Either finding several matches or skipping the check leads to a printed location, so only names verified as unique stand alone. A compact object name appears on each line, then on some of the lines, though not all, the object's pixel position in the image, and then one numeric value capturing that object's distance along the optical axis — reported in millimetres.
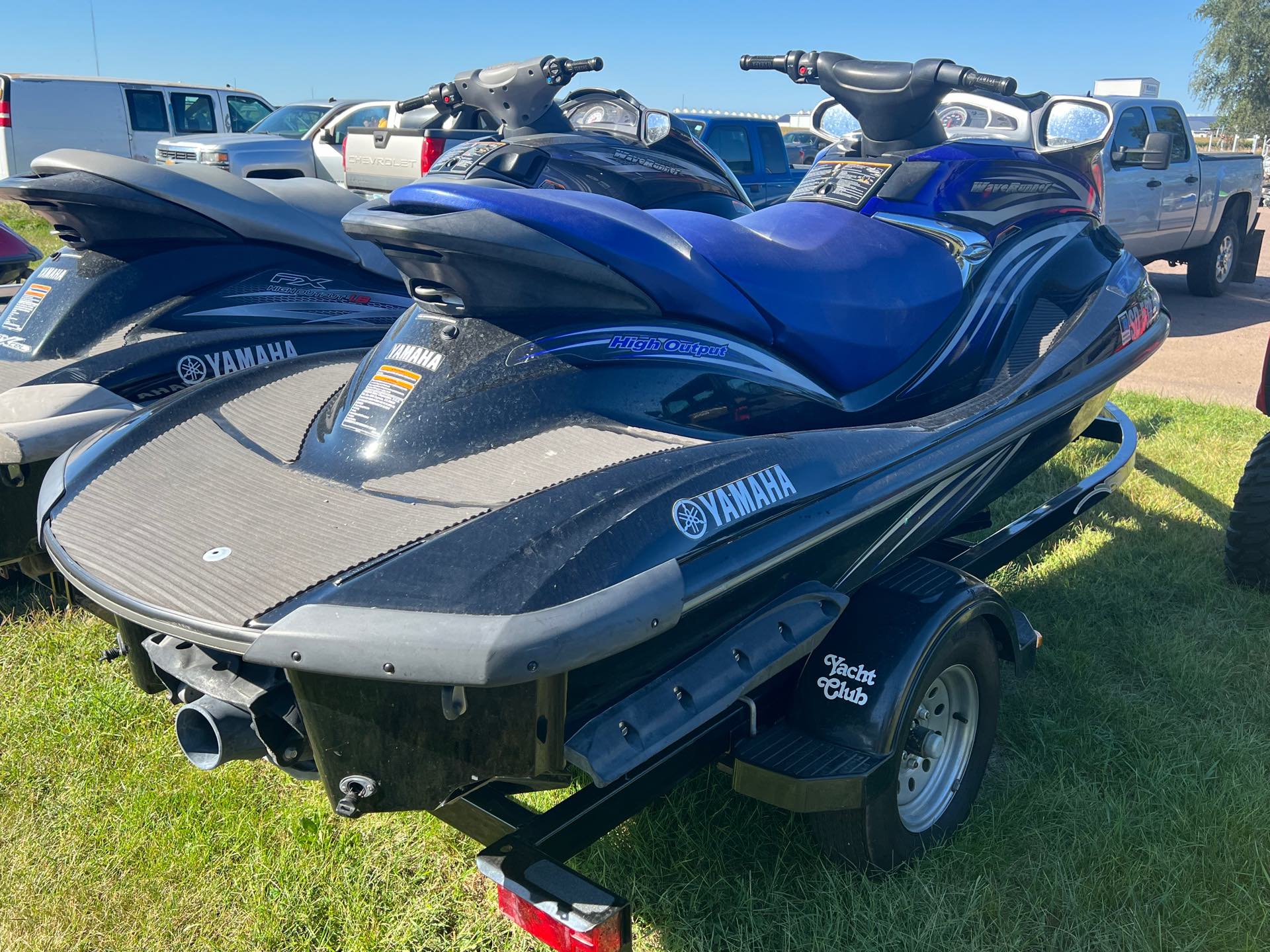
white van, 17391
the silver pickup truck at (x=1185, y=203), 9875
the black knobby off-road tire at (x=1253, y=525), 4000
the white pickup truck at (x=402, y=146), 8156
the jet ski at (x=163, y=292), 3271
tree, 42375
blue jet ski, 1761
